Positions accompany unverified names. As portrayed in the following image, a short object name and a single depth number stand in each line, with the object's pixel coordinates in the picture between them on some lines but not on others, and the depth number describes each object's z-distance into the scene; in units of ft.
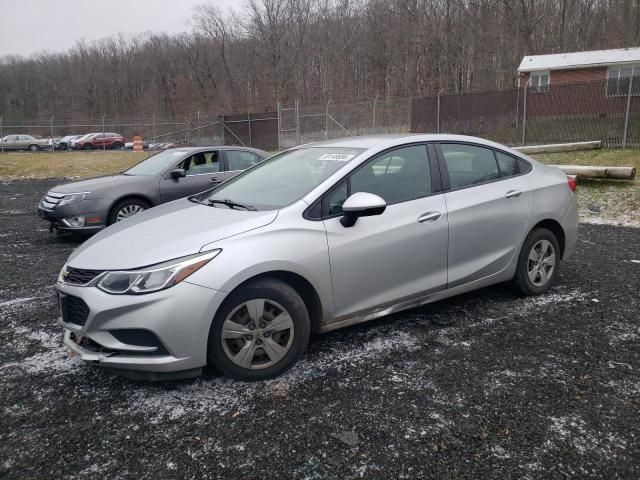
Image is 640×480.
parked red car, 131.44
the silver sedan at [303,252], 9.43
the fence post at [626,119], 46.64
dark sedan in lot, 23.26
